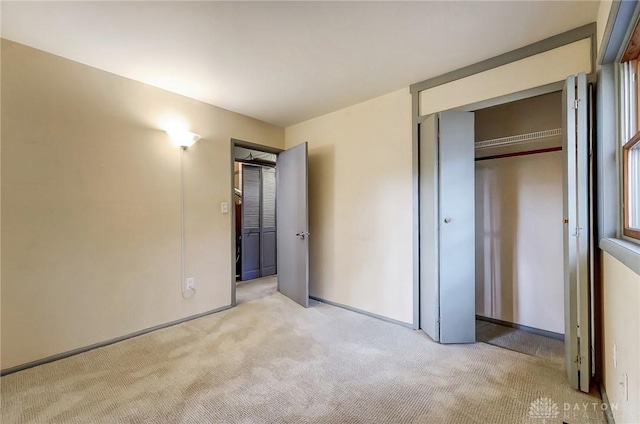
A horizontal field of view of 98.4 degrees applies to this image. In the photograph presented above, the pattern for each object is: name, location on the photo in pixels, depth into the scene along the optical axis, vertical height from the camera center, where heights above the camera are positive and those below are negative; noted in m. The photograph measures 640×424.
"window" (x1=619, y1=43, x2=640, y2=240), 1.43 +0.38
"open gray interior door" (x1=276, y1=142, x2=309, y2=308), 3.40 -0.14
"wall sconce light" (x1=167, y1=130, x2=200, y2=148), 2.83 +0.80
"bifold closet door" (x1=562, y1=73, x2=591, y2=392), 1.71 -0.10
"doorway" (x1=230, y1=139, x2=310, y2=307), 3.43 -0.10
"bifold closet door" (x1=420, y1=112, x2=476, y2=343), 2.40 -0.12
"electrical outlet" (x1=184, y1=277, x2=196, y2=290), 2.96 -0.75
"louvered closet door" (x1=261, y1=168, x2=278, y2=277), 5.13 -0.17
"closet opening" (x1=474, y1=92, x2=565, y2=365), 2.54 -0.14
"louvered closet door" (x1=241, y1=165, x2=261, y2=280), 4.84 -0.15
